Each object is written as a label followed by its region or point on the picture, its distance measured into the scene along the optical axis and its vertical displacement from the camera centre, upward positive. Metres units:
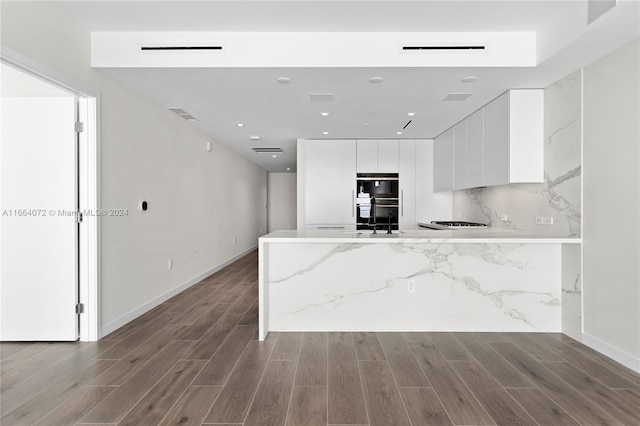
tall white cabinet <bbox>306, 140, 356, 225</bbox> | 5.95 +0.51
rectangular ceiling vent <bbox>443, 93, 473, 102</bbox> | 3.71 +1.20
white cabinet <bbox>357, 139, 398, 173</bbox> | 5.96 +0.89
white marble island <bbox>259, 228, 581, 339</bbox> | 3.32 -0.71
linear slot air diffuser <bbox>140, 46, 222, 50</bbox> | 2.95 +1.33
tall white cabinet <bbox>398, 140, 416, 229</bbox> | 6.02 +0.46
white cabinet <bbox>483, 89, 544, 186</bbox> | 3.58 +0.75
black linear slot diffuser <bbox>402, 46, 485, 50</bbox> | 2.94 +1.34
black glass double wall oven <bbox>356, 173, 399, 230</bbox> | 5.95 +0.22
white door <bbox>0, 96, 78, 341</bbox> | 3.00 -0.09
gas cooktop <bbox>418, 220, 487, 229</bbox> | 4.97 -0.22
